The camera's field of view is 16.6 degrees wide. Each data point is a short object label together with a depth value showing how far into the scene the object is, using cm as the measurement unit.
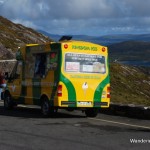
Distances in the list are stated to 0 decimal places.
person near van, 2286
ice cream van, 1653
